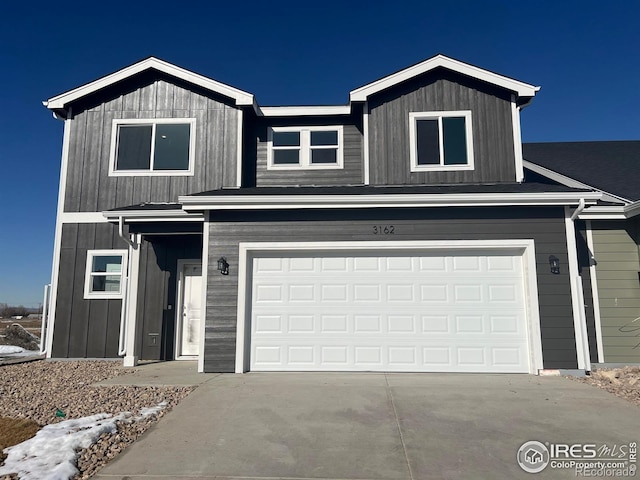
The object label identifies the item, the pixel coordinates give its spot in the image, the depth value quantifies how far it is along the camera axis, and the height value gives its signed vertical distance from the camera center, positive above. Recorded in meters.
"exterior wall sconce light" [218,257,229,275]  7.32 +0.48
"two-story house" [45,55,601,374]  7.06 +1.21
